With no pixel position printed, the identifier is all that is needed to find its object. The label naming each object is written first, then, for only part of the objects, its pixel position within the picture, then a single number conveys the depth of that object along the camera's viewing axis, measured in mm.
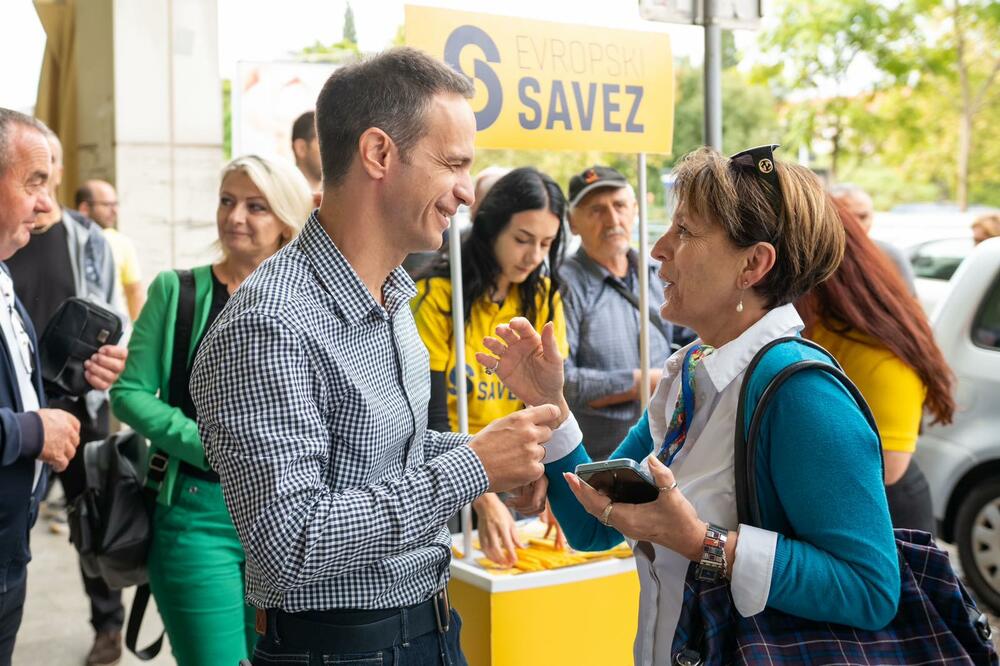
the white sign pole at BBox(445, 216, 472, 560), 3316
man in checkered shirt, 1637
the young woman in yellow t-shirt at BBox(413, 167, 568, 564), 3650
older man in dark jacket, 2635
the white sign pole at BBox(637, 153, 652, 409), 3742
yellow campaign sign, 3246
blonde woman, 2988
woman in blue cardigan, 1792
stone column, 8906
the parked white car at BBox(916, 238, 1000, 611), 5578
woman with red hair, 3080
